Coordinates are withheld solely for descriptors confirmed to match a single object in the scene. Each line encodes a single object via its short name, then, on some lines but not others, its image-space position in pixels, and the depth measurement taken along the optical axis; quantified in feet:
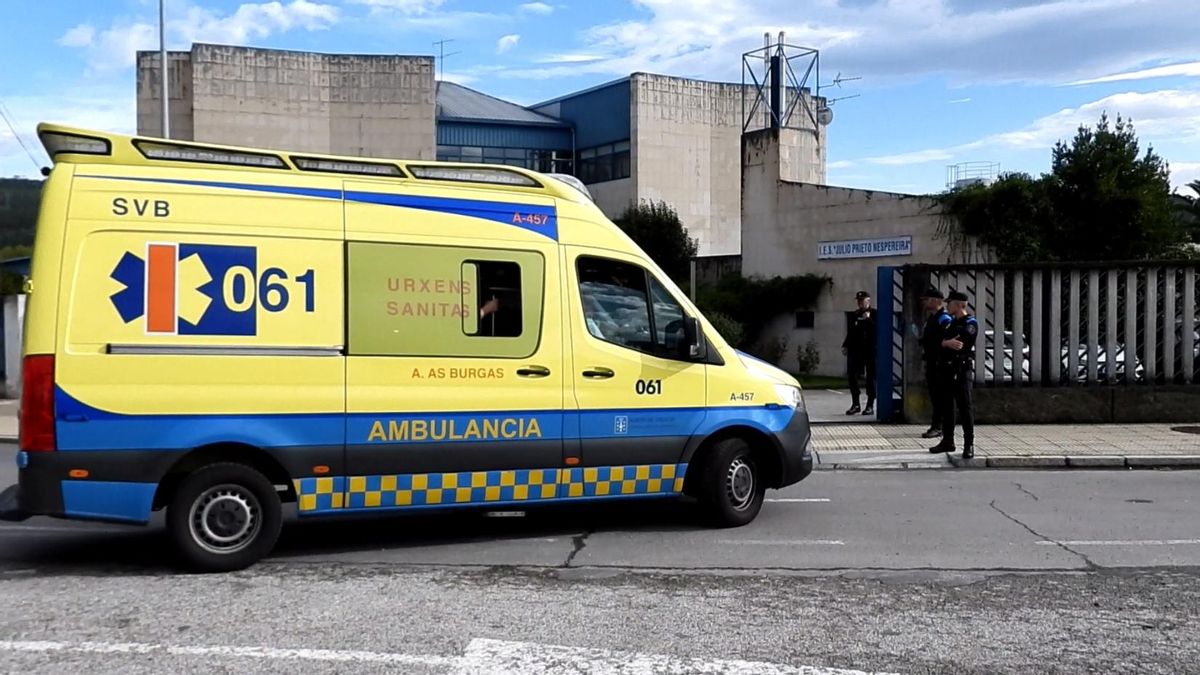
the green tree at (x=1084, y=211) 79.51
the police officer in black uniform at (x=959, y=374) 39.75
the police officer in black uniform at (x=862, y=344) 52.08
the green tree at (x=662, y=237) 142.72
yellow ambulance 21.88
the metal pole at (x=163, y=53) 79.15
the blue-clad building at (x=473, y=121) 139.95
